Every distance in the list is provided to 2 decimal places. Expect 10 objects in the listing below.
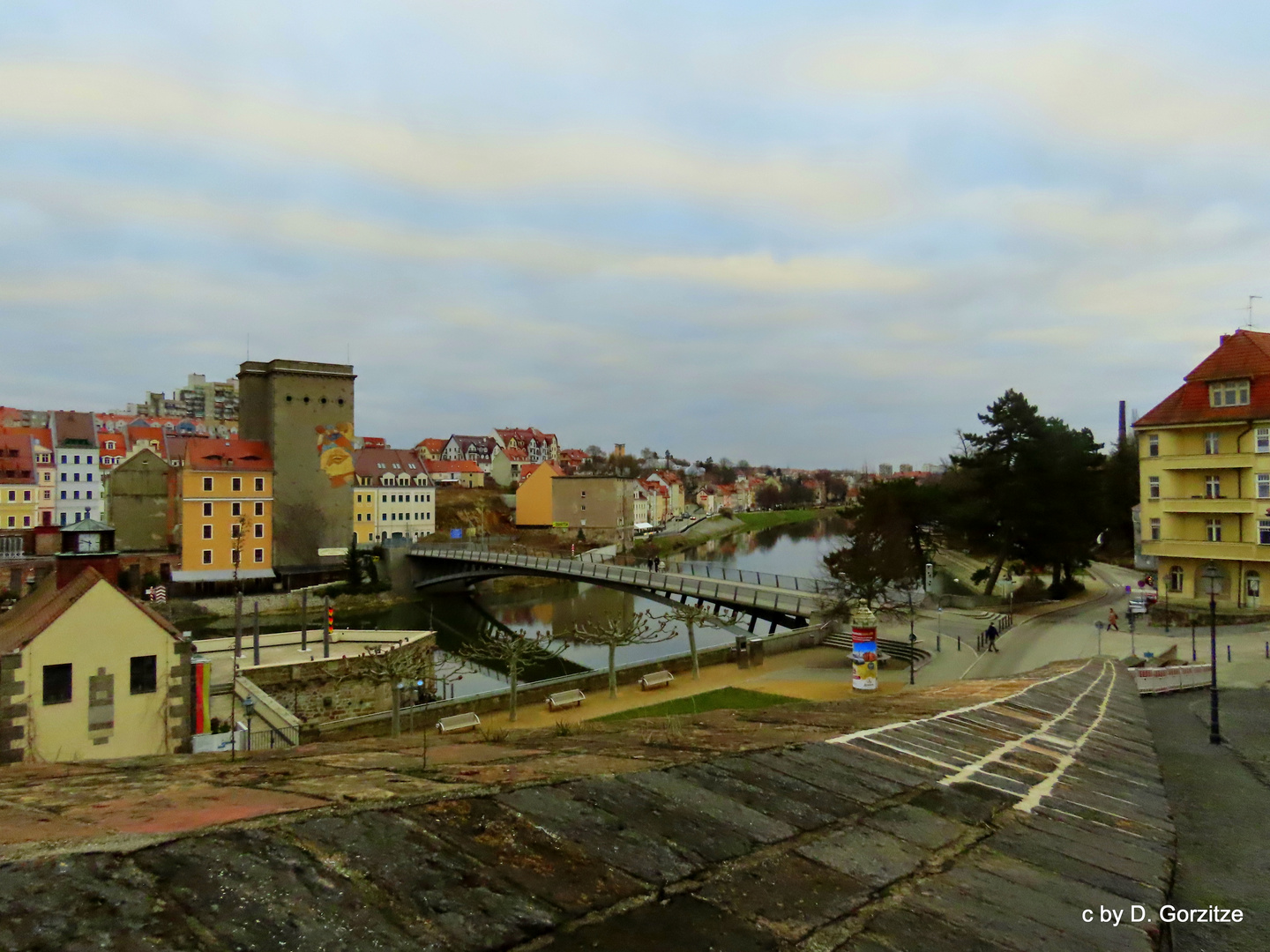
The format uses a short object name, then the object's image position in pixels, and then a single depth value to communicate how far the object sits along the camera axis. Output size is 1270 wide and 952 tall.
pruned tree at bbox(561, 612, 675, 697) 23.08
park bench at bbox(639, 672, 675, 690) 23.69
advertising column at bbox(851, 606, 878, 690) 22.39
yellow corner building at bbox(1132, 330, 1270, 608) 30.55
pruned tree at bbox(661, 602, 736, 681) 25.94
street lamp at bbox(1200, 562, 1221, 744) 12.63
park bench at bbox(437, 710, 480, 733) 19.07
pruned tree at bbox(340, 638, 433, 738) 21.84
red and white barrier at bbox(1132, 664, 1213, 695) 18.12
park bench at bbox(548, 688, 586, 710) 21.16
